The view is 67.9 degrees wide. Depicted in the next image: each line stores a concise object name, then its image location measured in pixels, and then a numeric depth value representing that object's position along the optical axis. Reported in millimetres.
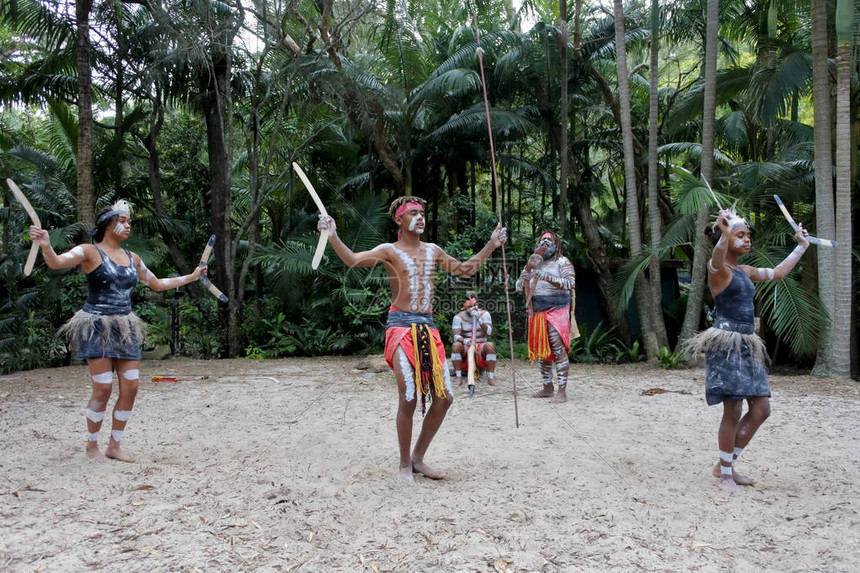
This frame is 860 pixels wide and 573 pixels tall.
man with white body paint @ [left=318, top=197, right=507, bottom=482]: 4008
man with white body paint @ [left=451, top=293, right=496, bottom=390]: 7891
